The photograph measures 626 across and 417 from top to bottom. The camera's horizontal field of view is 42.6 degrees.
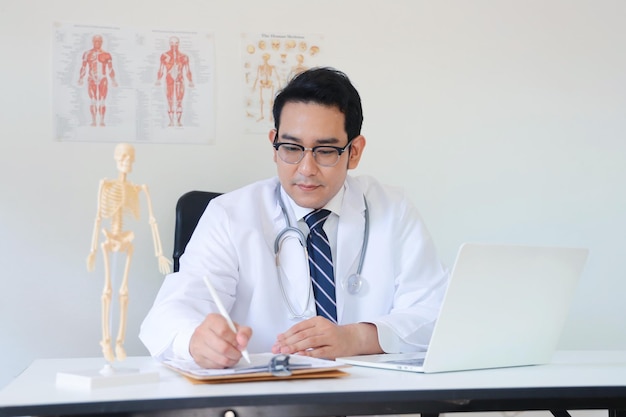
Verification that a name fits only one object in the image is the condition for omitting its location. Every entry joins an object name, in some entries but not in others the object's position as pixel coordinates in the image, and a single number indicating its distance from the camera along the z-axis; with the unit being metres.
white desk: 1.19
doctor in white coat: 2.15
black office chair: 2.54
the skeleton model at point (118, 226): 1.36
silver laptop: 1.46
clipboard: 1.36
